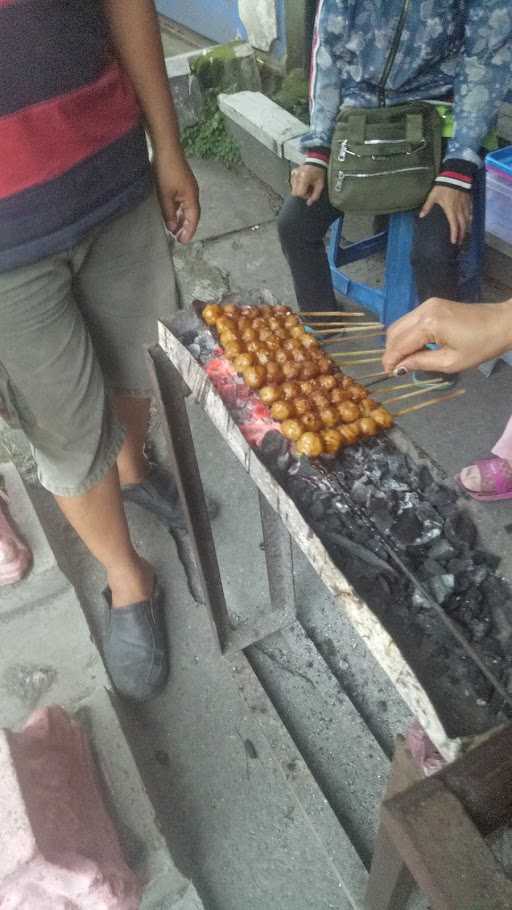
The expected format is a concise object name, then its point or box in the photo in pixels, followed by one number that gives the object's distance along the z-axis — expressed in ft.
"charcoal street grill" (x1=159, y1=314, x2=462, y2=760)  4.11
